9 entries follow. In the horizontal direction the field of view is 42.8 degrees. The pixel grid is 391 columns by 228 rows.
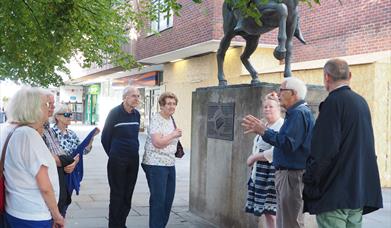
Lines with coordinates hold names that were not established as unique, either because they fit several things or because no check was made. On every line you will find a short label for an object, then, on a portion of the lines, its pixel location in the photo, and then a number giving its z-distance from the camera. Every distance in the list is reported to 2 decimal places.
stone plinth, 6.14
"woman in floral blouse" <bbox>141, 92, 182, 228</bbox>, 5.99
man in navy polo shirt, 6.28
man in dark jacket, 3.66
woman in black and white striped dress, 5.16
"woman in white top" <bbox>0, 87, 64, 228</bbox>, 3.52
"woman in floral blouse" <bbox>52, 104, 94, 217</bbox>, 5.51
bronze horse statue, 6.10
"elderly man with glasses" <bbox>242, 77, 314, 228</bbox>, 4.41
